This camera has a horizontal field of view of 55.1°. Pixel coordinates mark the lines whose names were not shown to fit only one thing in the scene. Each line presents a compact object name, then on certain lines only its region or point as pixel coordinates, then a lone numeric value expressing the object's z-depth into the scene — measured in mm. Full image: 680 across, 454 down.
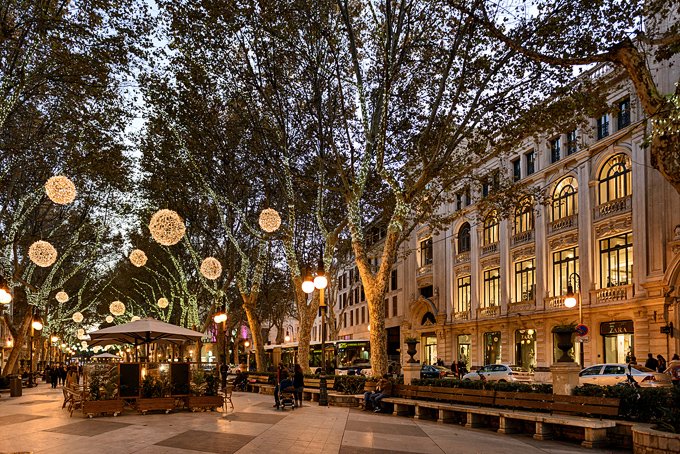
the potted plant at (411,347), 22625
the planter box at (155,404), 18906
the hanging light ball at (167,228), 22922
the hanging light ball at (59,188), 21422
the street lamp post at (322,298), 20469
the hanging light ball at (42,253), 25594
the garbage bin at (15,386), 29869
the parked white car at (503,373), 32375
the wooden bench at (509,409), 13992
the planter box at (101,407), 18016
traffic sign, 26984
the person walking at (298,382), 22247
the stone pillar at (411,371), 22517
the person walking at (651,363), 27241
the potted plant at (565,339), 15734
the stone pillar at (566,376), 15430
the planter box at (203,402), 19891
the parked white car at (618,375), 22531
